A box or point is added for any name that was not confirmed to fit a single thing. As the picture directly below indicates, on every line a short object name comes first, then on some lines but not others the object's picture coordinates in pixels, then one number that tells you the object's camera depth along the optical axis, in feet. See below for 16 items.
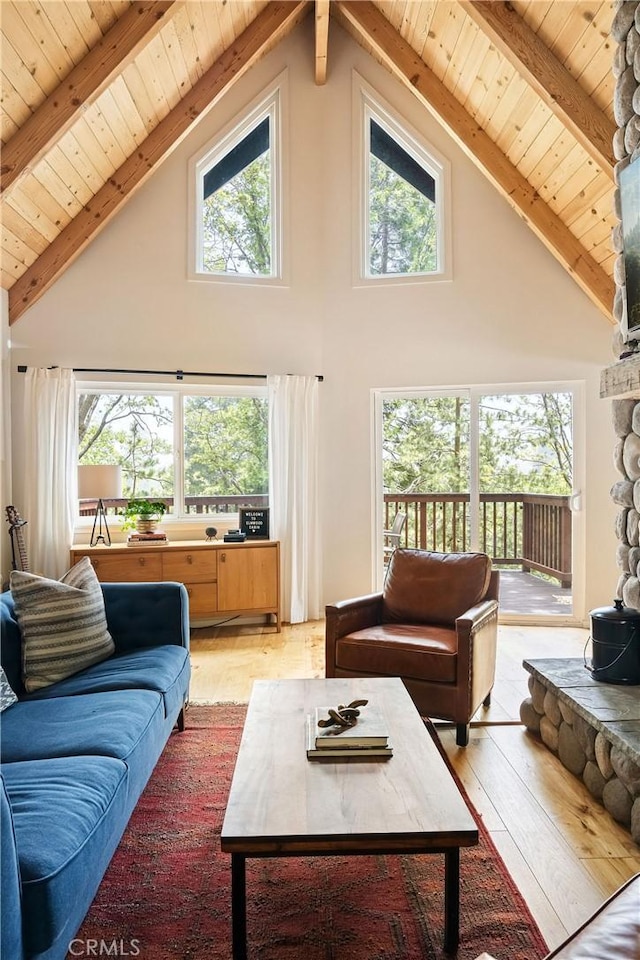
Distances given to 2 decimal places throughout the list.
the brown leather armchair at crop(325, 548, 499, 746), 9.12
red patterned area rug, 5.28
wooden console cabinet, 14.62
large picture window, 16.28
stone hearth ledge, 7.19
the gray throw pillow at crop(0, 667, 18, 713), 7.00
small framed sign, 16.17
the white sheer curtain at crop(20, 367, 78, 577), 14.94
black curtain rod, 15.71
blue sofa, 4.15
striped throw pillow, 7.86
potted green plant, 15.15
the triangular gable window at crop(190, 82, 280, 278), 16.97
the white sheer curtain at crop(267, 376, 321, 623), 16.57
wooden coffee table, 4.76
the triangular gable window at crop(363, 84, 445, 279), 17.15
